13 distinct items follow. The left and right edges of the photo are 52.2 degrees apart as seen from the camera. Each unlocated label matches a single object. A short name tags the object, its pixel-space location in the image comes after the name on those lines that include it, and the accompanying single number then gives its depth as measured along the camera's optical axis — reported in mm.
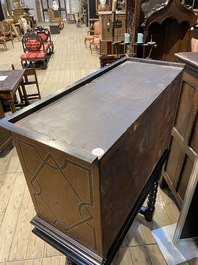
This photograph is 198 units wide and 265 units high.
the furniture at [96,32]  6830
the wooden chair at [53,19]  12512
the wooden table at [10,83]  2398
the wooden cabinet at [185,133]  1244
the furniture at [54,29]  10533
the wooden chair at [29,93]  3274
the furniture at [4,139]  2427
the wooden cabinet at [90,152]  563
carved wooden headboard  2090
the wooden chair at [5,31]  8117
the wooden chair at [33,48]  5129
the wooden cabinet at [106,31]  4531
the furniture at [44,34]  6166
